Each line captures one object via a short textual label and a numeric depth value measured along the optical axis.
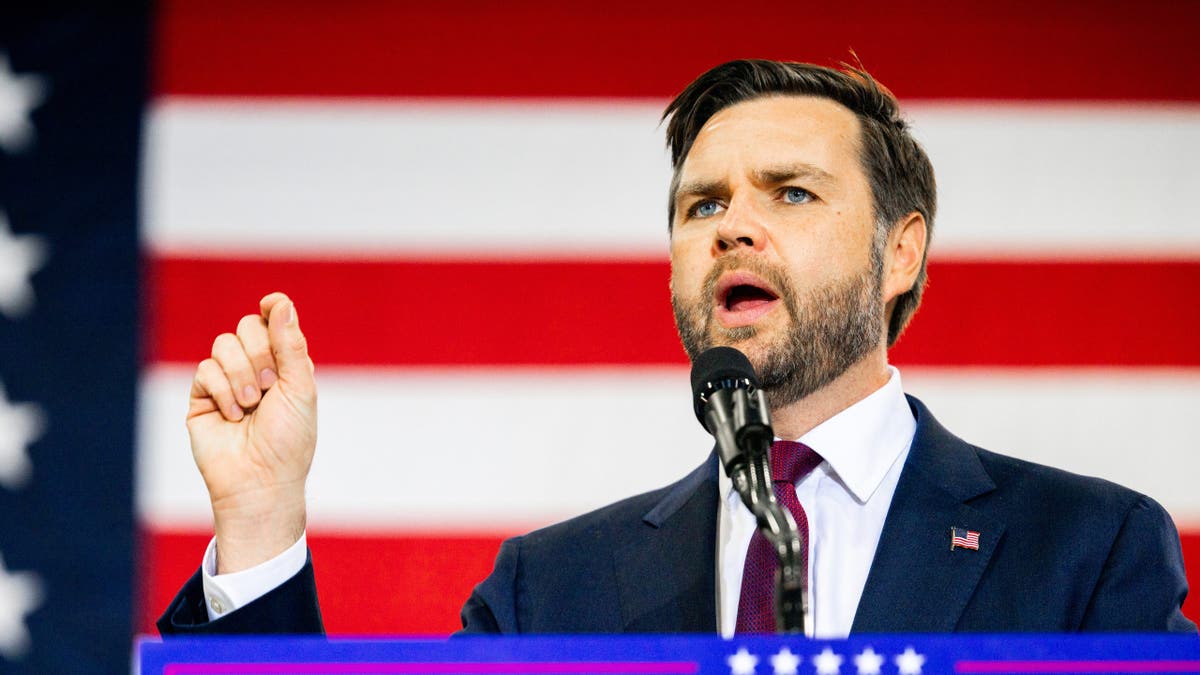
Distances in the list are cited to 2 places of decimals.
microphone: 6.87
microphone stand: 6.82
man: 7.04
